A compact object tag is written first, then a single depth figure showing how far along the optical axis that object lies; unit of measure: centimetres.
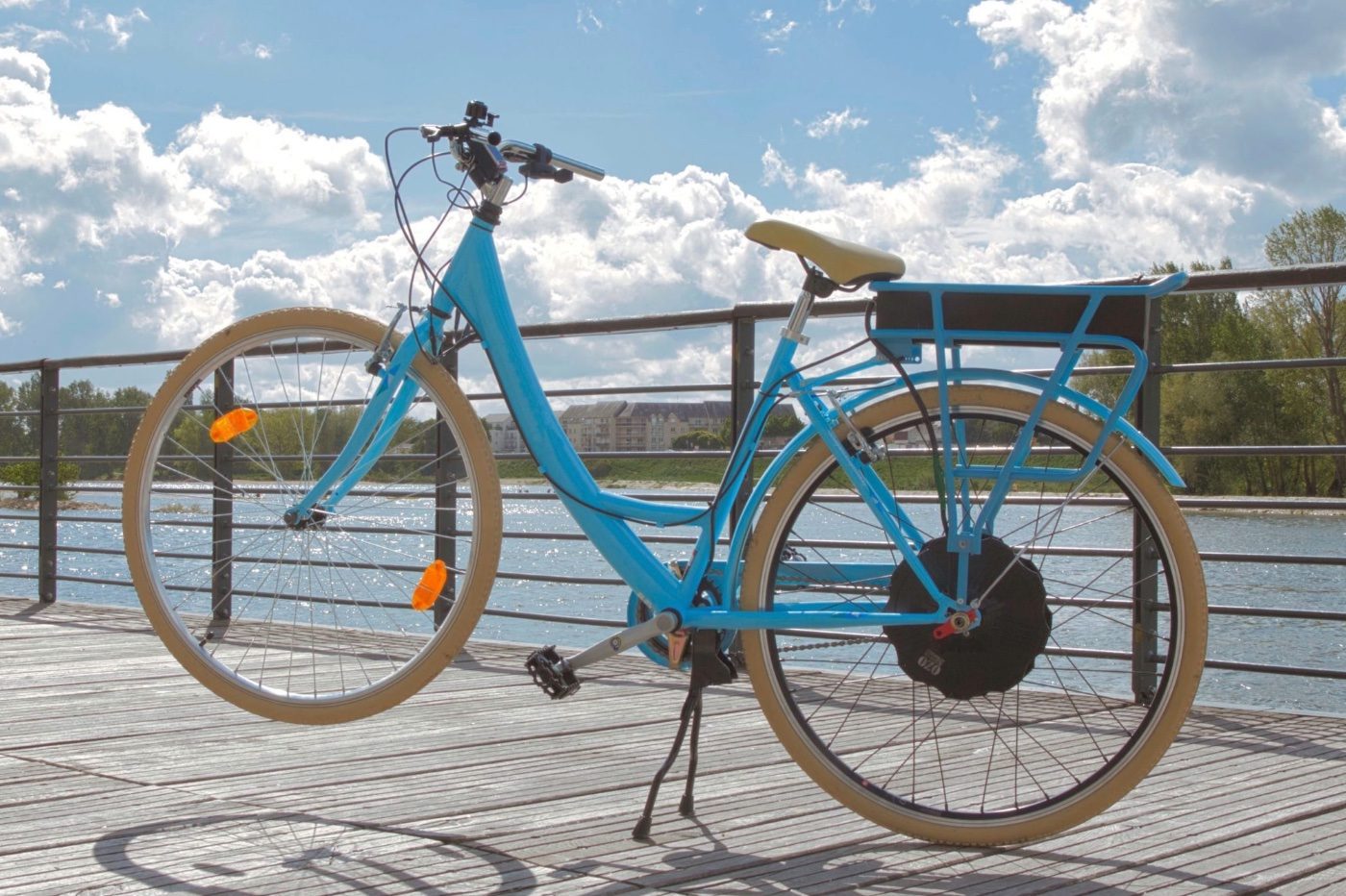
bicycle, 183
